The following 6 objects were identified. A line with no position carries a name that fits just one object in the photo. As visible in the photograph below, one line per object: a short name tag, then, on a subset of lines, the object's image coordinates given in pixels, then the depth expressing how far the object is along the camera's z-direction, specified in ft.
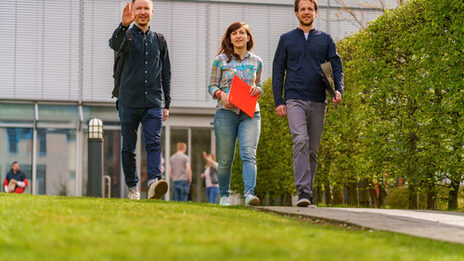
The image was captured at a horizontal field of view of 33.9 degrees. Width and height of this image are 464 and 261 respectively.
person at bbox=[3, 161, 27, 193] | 69.31
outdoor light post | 62.54
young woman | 26.99
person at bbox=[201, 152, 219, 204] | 59.47
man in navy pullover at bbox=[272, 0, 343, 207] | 26.66
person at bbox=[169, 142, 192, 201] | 57.41
